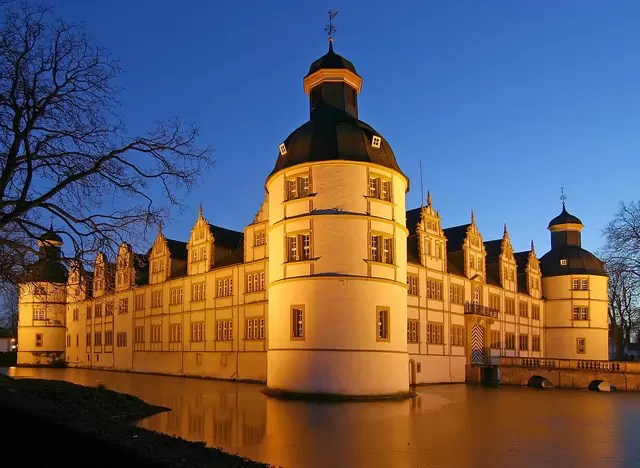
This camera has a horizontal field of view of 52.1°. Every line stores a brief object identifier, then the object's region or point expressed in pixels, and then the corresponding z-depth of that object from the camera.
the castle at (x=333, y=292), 27.67
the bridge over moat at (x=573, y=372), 41.34
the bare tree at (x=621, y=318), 68.19
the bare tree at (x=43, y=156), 14.80
